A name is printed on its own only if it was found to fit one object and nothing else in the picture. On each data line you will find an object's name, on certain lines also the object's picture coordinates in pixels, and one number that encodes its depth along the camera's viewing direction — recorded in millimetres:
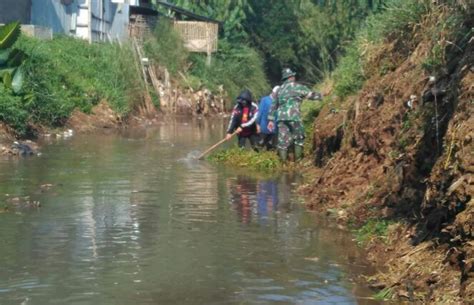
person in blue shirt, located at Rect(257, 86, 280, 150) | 19625
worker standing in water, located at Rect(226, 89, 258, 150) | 20172
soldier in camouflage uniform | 18016
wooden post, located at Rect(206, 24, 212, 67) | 45812
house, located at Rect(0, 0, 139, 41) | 35594
